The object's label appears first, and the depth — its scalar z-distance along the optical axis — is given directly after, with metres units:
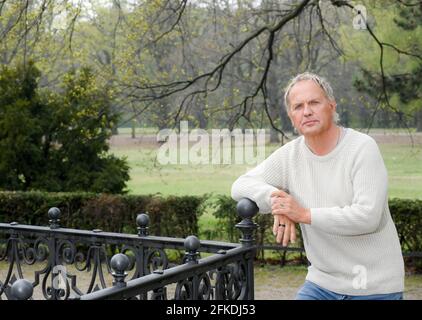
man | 4.92
